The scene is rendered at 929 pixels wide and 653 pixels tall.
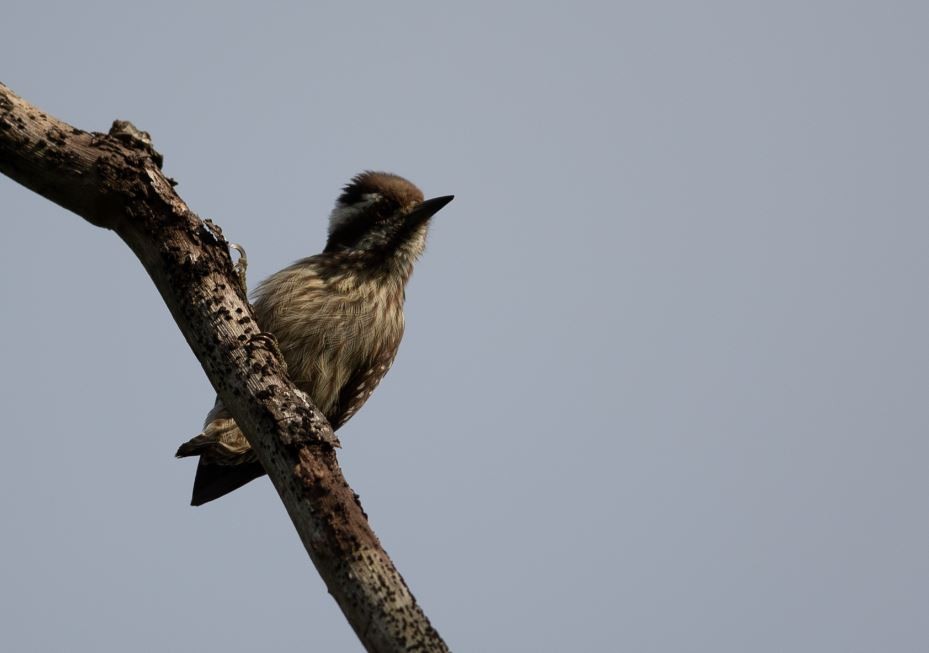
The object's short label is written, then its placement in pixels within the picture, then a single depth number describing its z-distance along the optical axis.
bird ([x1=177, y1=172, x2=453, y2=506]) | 9.48
